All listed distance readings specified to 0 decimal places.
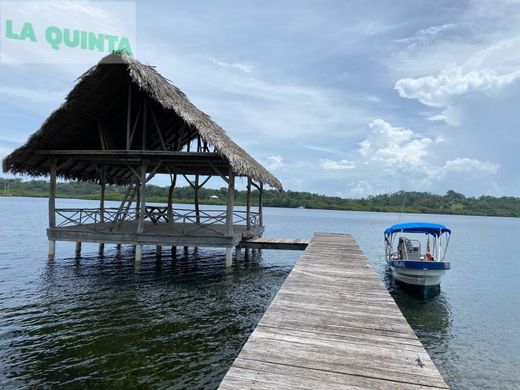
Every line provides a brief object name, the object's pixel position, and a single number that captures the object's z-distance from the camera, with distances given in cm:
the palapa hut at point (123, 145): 1160
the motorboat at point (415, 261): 1198
